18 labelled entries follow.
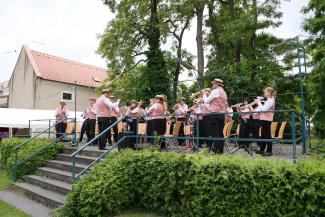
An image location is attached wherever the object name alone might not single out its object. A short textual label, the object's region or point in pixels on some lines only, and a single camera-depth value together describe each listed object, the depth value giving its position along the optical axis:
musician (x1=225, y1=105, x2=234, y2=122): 11.02
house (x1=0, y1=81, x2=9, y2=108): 38.43
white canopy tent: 21.95
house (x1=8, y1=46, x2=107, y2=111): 31.06
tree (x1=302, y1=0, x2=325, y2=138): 10.95
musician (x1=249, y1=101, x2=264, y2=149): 8.95
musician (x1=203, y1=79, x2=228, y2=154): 8.05
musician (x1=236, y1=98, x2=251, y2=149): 9.53
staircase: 8.26
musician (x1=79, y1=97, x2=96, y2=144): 11.44
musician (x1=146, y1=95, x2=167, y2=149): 9.87
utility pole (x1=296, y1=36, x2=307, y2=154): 8.82
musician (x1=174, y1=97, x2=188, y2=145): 11.70
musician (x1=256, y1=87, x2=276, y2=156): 8.56
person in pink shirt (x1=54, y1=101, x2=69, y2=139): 13.87
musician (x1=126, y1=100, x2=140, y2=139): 9.38
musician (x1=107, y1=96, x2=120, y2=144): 10.45
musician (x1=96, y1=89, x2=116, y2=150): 10.12
